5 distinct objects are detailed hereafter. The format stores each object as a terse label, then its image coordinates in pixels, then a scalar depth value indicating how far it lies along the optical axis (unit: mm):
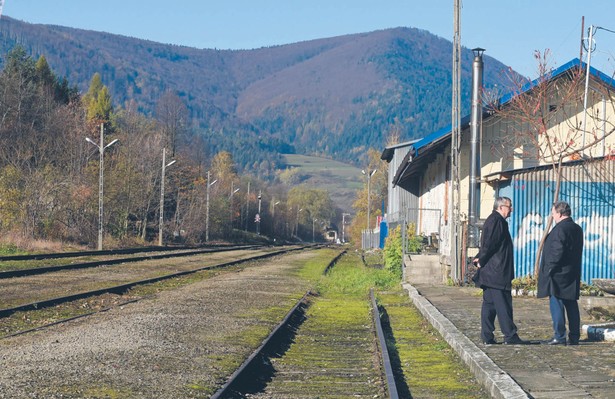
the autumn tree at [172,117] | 109250
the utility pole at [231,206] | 93625
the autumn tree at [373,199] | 98625
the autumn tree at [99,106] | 107038
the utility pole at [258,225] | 114575
